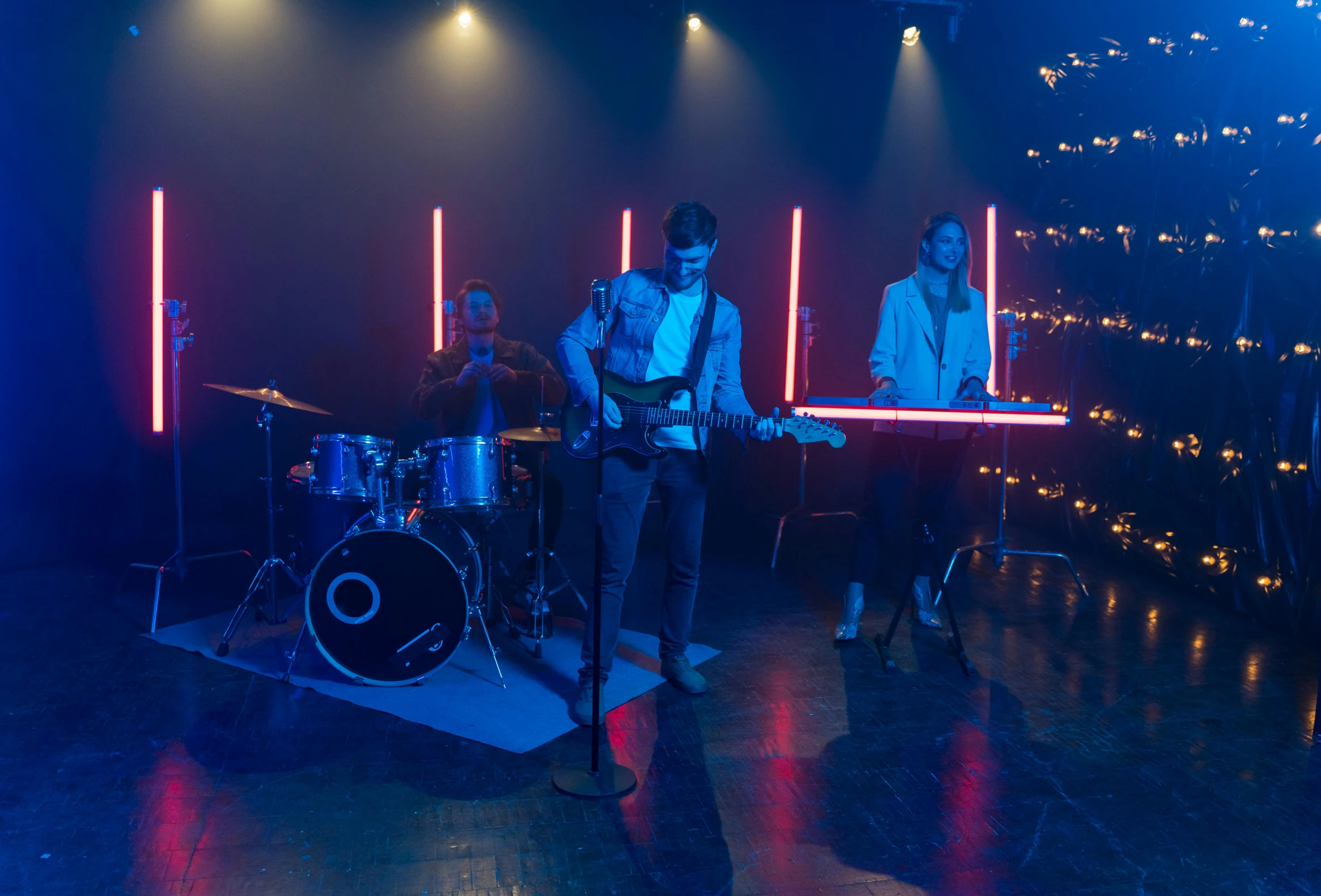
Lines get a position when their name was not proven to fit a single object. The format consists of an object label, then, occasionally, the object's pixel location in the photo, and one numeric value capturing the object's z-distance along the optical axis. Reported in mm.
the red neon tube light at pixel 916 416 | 3377
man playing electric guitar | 3105
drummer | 4566
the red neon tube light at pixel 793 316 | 5992
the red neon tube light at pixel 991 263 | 5547
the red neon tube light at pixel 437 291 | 5742
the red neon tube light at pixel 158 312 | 4848
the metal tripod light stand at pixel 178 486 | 4262
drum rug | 3125
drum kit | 3312
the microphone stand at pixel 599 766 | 2547
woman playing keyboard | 3910
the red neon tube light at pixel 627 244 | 6223
